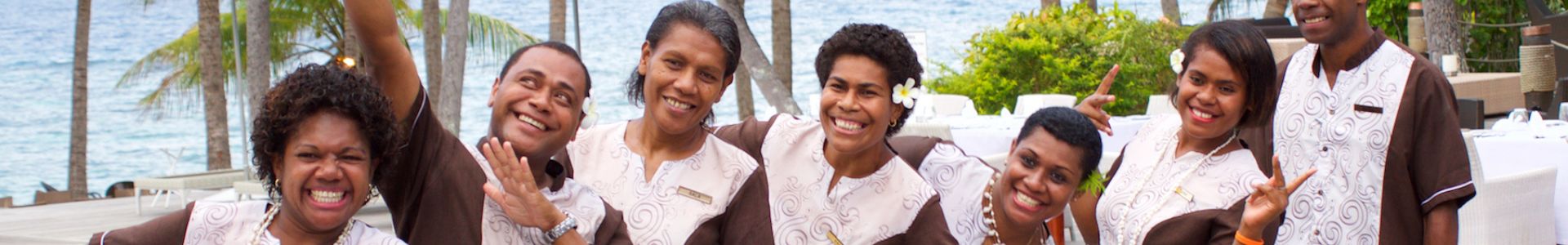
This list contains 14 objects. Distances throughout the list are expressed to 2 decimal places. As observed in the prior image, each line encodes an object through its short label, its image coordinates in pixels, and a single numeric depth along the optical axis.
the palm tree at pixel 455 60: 19.45
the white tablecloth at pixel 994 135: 10.00
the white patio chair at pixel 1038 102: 12.37
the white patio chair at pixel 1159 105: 12.59
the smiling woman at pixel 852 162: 3.70
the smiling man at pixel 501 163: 3.15
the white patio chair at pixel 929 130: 9.43
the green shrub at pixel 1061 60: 14.57
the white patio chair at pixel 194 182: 16.16
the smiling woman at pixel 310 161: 2.98
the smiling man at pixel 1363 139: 3.74
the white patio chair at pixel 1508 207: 6.50
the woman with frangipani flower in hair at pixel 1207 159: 3.56
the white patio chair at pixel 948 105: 13.32
